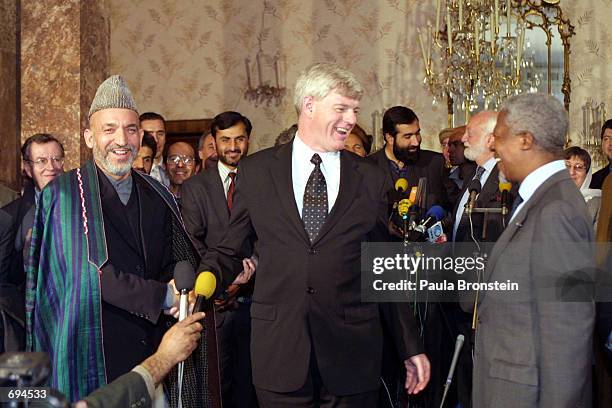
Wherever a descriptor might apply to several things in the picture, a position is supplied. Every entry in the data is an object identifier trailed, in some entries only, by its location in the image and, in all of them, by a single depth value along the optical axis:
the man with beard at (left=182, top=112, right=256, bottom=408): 4.71
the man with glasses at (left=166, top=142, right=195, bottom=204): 6.20
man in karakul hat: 3.10
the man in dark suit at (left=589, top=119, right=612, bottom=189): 7.05
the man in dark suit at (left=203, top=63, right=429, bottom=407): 3.10
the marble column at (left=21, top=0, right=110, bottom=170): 5.61
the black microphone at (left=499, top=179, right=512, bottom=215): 4.08
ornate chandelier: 6.91
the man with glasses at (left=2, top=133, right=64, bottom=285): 4.57
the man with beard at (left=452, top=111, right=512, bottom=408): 4.52
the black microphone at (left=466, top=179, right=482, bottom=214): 4.61
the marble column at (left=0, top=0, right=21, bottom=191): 5.70
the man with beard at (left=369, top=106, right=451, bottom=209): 6.02
